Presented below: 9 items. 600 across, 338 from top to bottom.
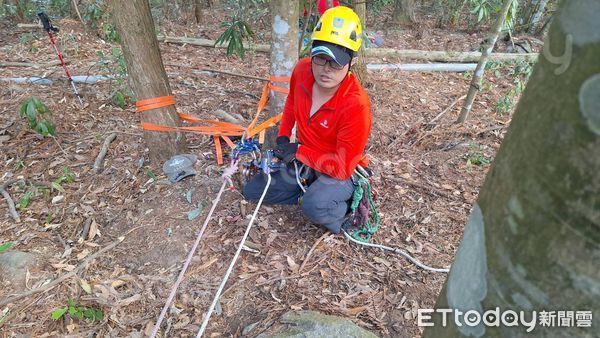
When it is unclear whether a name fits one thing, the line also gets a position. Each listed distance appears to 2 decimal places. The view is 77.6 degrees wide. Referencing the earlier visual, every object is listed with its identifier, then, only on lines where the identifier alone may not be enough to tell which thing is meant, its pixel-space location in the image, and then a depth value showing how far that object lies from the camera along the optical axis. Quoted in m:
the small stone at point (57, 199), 2.96
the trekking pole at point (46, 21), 3.63
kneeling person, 2.25
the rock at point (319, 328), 1.92
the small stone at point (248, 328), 2.09
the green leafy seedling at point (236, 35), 3.75
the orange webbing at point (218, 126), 2.92
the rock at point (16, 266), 2.38
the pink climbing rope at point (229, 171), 2.51
